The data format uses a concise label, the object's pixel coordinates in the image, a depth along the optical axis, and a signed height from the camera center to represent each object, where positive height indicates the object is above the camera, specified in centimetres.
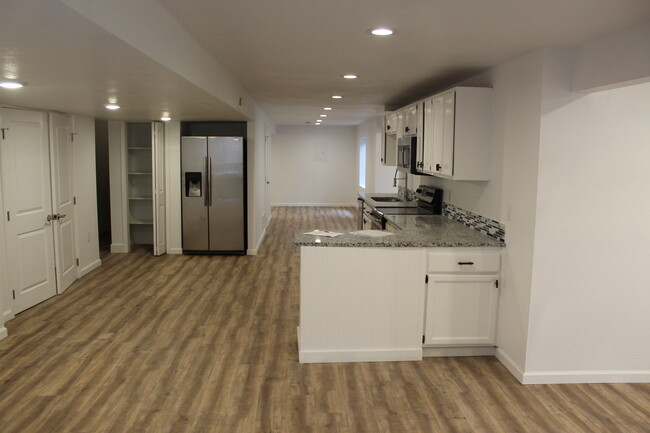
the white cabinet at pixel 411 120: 516 +48
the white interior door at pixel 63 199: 550 -43
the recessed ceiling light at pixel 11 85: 311 +46
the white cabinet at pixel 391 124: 636 +53
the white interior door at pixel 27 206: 473 -45
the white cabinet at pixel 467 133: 400 +26
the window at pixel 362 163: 1243 +4
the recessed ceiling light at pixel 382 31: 279 +73
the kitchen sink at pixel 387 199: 698 -47
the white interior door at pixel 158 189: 739 -40
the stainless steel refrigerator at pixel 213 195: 743 -48
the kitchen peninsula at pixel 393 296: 378 -97
